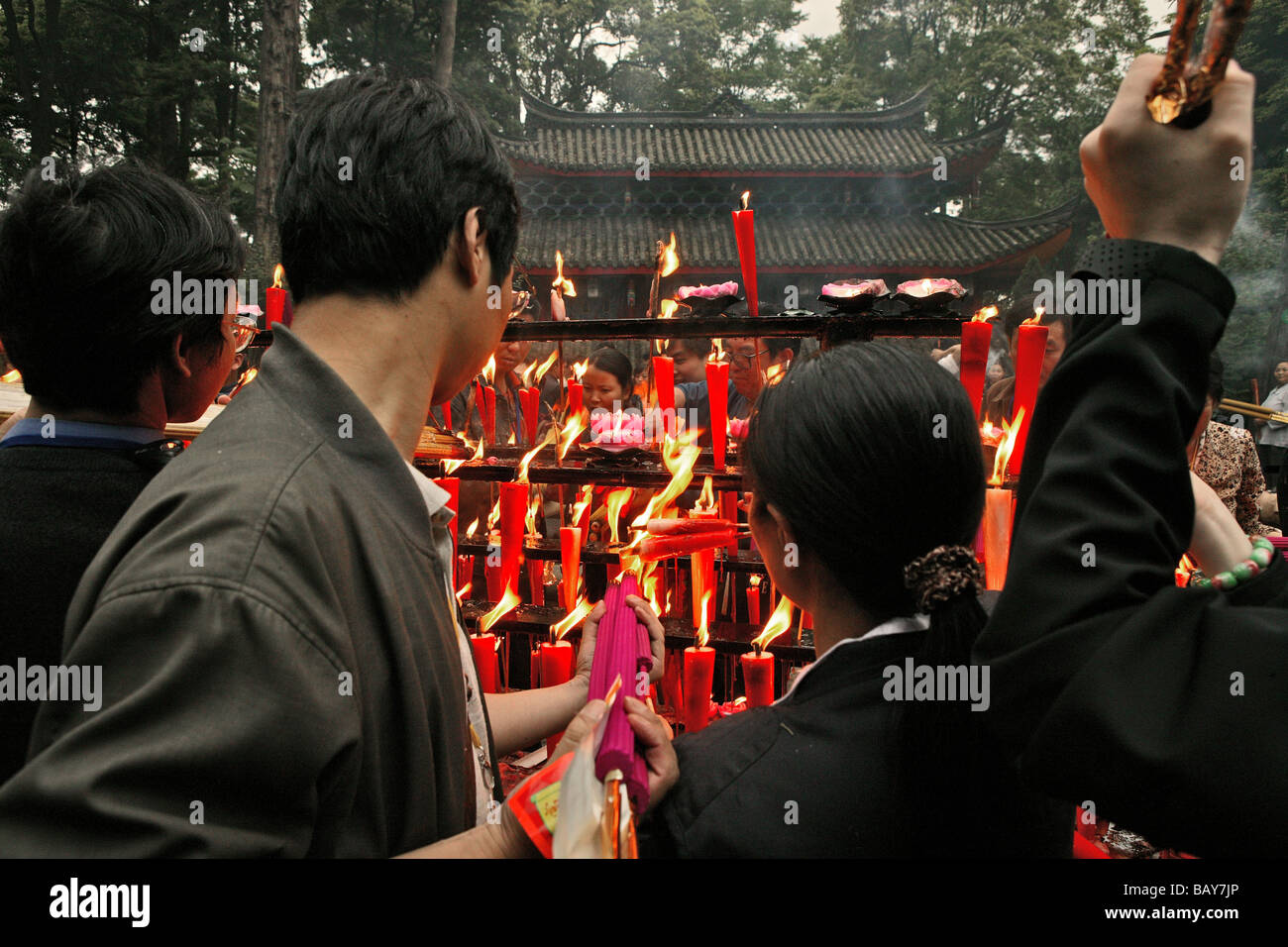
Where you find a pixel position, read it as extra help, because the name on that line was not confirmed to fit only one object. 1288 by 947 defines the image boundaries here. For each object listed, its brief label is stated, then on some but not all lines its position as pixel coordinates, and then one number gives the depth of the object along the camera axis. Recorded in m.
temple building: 15.81
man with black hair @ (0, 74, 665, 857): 0.87
